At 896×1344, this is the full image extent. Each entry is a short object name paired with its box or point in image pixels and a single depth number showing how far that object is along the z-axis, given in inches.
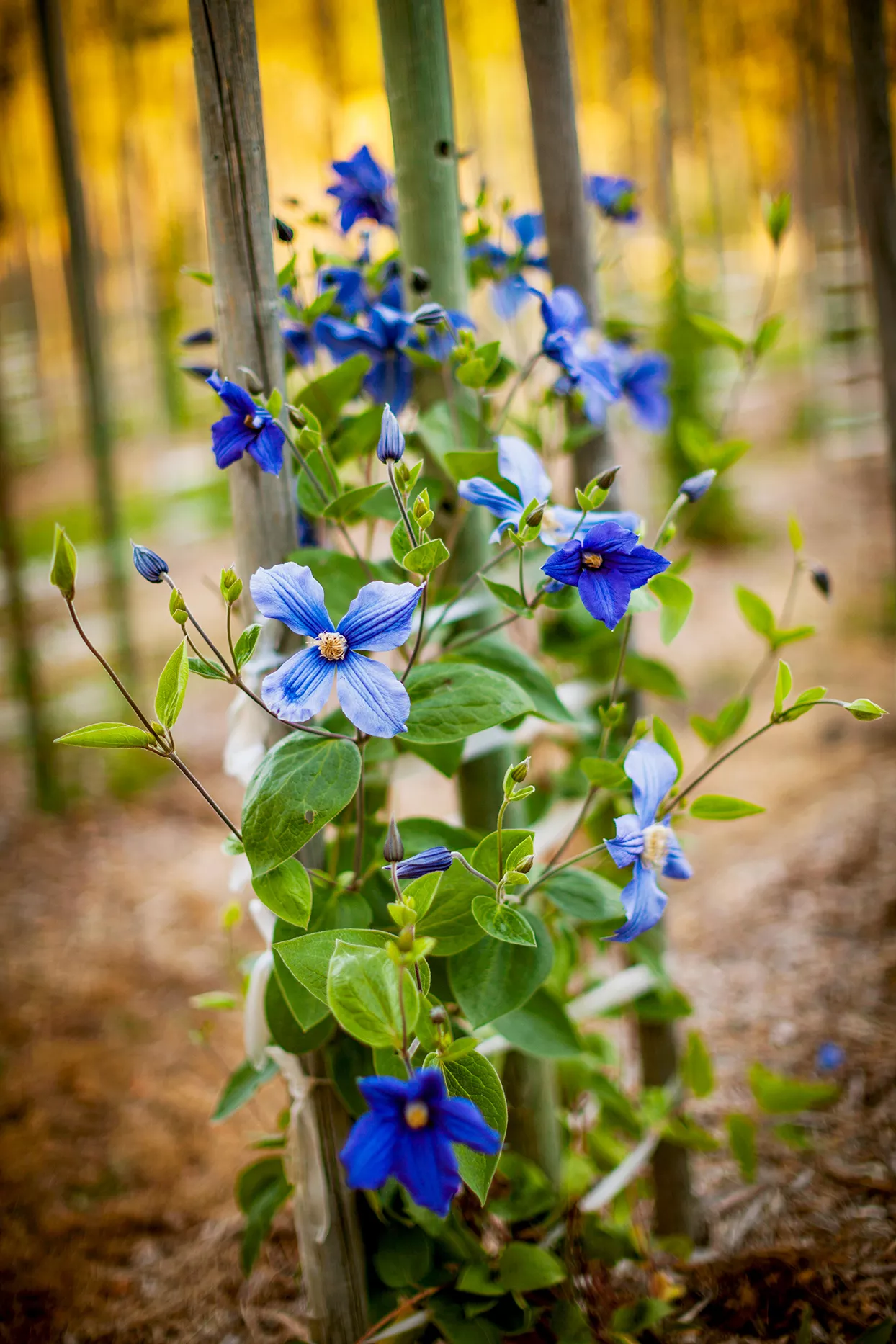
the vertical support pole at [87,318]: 86.7
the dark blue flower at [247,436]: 24.9
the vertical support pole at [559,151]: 36.8
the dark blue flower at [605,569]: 22.7
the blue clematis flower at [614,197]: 40.3
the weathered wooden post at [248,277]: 26.8
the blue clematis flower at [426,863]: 22.2
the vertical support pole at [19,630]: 93.4
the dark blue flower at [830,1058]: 52.5
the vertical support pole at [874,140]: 49.6
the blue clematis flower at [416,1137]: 17.9
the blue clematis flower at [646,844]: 22.9
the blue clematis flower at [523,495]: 25.5
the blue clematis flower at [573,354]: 29.5
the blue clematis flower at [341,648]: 20.9
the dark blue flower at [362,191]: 33.3
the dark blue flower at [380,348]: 29.4
